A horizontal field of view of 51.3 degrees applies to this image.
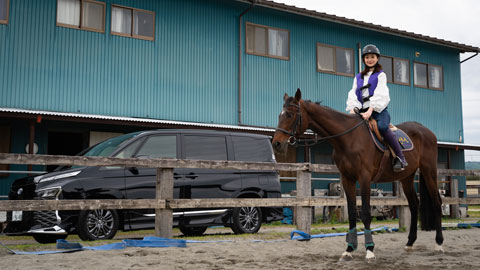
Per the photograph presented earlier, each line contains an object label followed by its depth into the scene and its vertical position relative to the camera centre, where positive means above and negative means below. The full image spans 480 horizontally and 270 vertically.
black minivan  8.44 -0.07
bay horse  6.56 +0.49
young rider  6.98 +1.22
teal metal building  14.34 +3.92
